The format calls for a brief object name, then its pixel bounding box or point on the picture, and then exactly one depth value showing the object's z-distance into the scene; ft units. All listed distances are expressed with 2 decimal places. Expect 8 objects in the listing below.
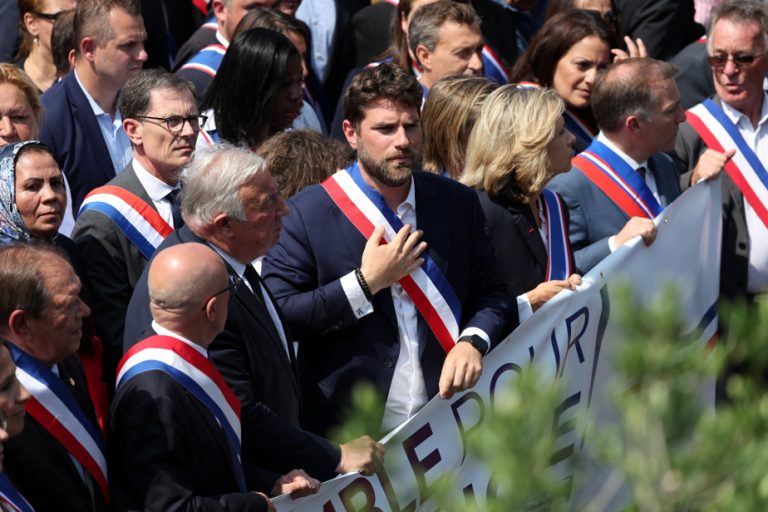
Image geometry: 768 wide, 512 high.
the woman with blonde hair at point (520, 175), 34.04
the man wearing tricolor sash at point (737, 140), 42.32
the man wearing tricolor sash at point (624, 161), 38.52
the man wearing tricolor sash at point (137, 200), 31.35
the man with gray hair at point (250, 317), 25.73
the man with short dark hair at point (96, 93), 38.34
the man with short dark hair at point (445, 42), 46.50
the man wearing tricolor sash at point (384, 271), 29.78
